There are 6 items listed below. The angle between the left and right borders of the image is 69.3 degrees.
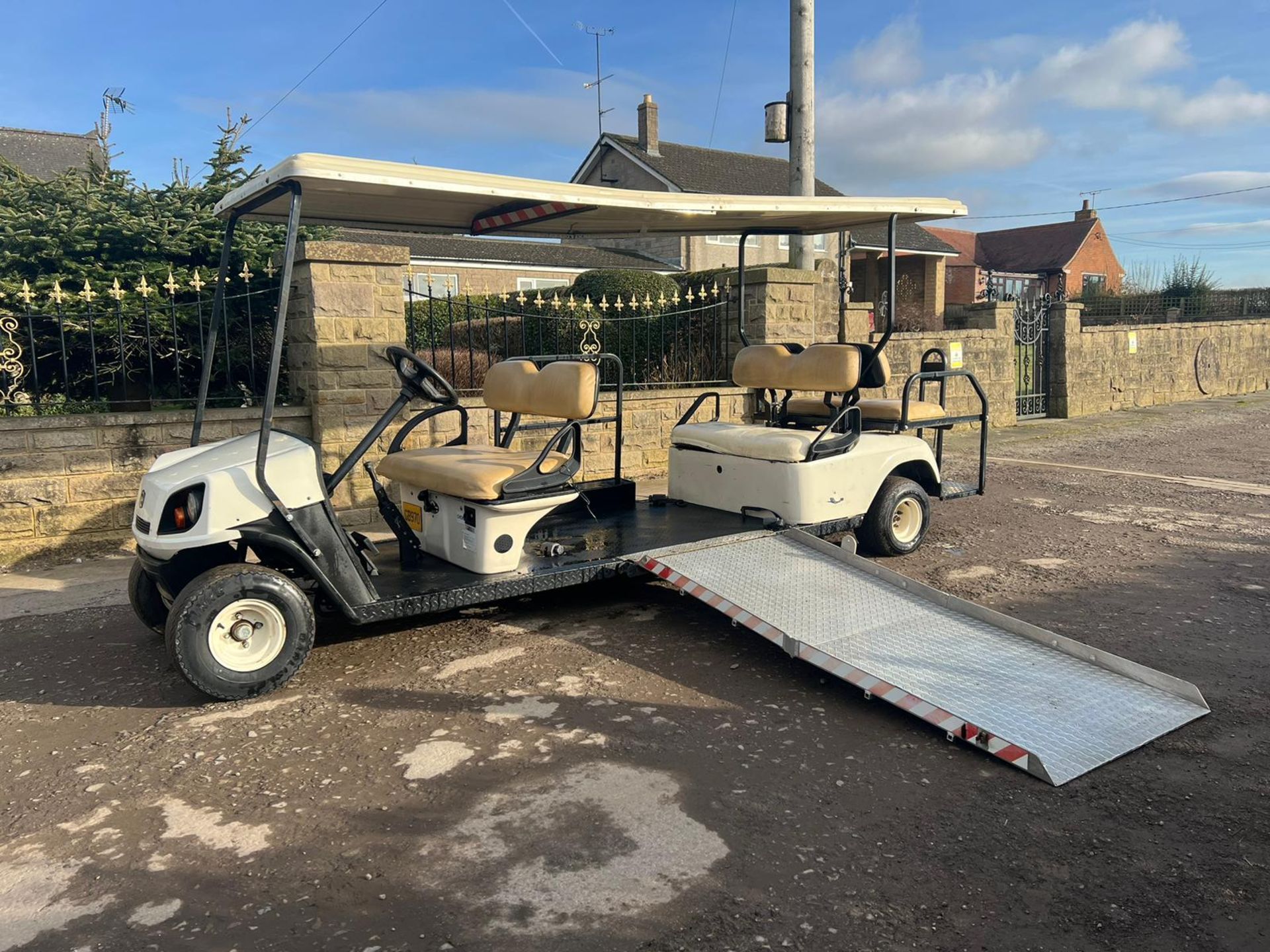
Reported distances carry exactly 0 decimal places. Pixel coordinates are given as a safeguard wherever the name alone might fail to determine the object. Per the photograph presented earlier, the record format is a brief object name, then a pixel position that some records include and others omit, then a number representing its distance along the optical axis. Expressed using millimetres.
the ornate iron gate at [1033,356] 15141
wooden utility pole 10289
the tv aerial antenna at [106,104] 20597
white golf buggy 3895
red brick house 44594
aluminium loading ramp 3535
